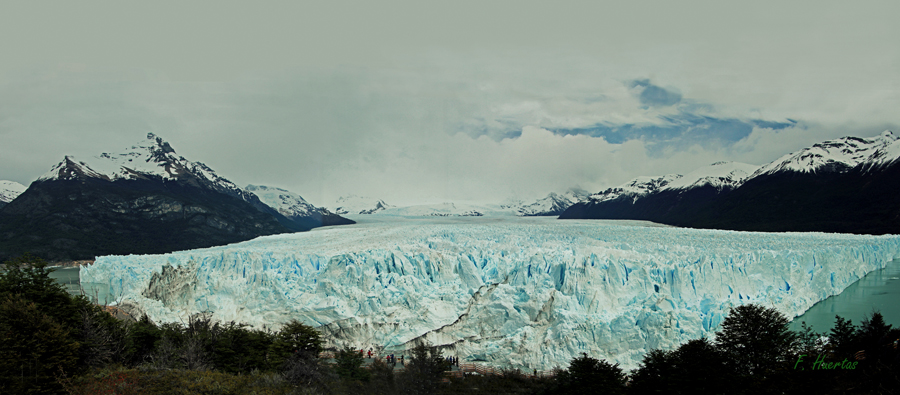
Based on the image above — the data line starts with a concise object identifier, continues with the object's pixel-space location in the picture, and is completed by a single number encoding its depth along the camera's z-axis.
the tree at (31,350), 13.35
